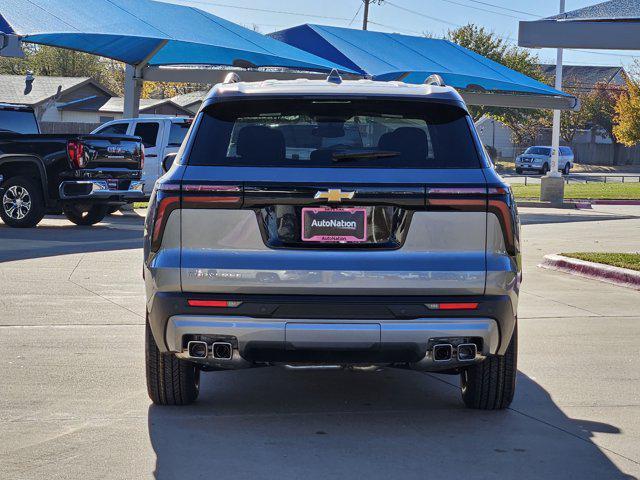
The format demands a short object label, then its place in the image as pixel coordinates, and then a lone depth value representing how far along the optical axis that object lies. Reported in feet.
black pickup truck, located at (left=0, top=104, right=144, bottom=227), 61.67
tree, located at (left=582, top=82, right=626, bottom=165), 295.89
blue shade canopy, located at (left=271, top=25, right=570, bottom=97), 102.37
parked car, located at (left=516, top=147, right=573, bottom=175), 206.28
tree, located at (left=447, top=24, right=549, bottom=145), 262.06
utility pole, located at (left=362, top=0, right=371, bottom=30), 245.65
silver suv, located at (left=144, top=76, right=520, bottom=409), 19.35
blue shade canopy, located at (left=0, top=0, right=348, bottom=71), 76.59
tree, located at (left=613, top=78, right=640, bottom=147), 202.90
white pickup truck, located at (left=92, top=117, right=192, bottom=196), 77.61
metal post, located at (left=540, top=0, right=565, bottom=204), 106.52
